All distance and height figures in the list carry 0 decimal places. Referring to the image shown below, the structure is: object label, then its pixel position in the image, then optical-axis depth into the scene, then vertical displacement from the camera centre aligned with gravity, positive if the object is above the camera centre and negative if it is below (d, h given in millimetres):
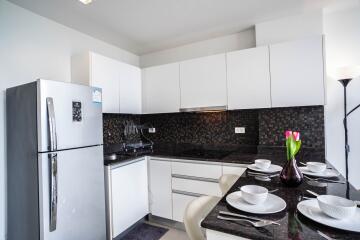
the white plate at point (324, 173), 1219 -372
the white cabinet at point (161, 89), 2629 +457
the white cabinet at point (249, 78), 2131 +472
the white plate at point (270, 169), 1356 -374
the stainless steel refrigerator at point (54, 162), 1447 -335
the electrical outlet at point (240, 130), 2521 -148
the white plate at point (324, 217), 653 -375
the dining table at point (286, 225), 637 -393
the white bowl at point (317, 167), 1283 -342
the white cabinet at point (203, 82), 2346 +488
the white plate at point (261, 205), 787 -381
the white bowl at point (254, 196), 812 -337
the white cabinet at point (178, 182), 2025 -714
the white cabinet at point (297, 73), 1922 +476
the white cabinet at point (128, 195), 1983 -840
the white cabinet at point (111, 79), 2174 +534
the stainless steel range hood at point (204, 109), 2328 +139
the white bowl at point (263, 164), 1385 -336
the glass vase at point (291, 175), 1068 -326
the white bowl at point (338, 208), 668 -333
